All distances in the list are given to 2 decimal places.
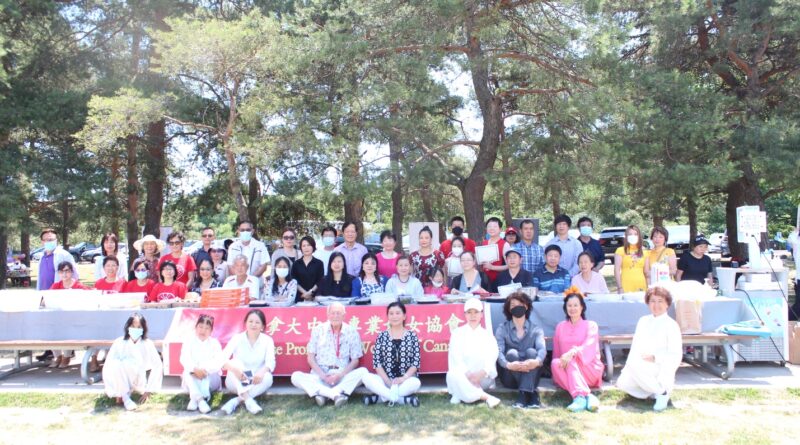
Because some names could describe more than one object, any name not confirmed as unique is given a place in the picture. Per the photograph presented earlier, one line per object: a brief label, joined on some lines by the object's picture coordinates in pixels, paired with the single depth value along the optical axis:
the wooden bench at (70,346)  6.06
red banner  5.90
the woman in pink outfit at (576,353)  5.28
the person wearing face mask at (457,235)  7.57
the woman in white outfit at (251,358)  5.32
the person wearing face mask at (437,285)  6.66
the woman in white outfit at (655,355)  5.15
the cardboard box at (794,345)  6.59
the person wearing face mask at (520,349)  5.29
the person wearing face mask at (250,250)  7.47
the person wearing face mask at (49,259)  7.48
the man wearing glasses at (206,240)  8.12
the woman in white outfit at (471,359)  5.26
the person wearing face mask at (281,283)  6.56
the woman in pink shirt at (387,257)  7.04
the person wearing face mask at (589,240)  7.53
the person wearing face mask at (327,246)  7.50
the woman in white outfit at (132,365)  5.38
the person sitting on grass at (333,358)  5.40
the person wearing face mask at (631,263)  7.00
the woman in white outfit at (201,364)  5.26
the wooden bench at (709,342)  5.94
